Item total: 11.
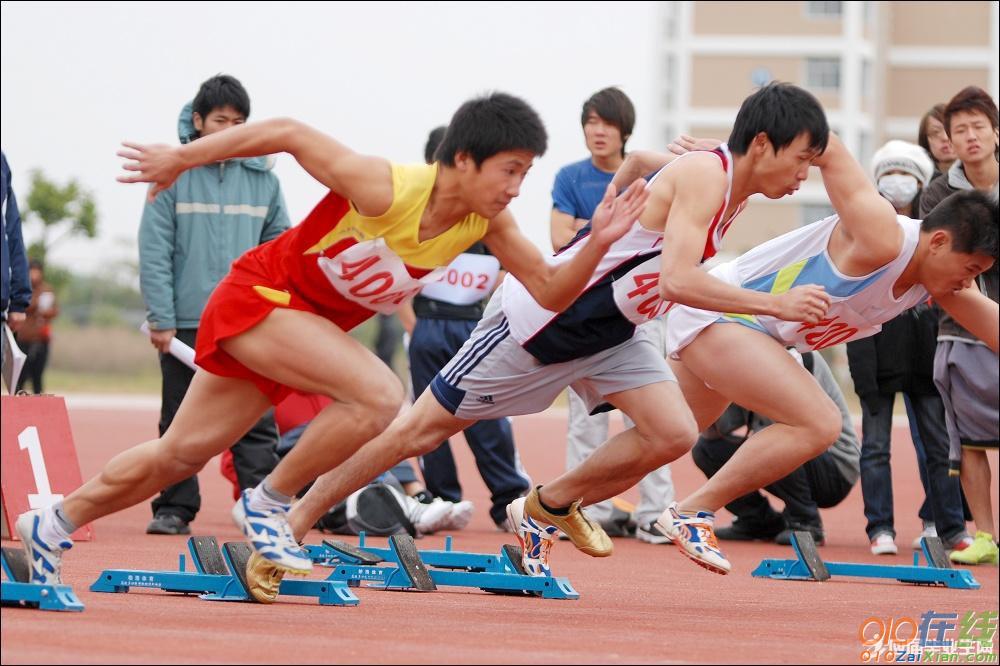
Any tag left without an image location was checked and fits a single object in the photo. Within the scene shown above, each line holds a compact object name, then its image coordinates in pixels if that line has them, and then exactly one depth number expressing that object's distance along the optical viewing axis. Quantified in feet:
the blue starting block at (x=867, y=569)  52.13
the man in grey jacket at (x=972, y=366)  58.75
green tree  243.60
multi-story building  441.27
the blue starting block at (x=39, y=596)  35.81
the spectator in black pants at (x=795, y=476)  66.64
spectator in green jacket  61.52
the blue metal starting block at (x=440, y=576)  44.78
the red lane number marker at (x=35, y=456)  56.95
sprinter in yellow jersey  37.68
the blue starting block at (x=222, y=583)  39.93
